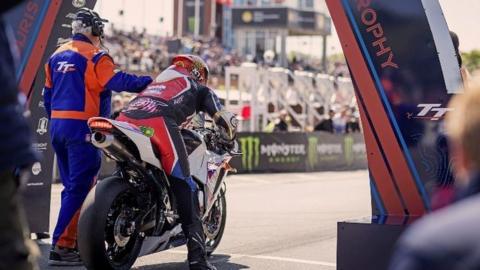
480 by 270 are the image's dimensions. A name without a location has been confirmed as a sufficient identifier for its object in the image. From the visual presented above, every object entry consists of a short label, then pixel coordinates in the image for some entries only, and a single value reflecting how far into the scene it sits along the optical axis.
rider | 6.20
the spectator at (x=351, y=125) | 28.14
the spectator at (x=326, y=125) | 26.45
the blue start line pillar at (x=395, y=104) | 5.32
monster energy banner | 21.33
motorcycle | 5.86
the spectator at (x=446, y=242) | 1.81
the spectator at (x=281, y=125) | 24.84
